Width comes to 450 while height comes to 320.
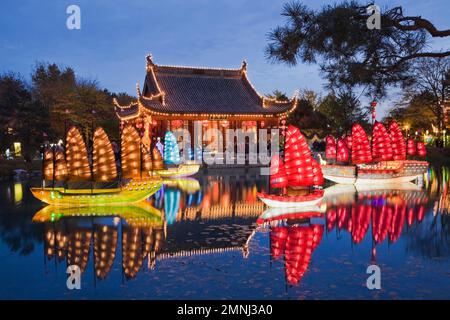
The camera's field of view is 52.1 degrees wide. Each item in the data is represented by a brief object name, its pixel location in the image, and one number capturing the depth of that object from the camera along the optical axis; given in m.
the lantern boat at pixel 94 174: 17.61
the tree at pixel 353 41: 6.82
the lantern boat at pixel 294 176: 16.50
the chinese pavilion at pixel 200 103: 40.00
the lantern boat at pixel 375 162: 25.16
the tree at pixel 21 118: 34.12
